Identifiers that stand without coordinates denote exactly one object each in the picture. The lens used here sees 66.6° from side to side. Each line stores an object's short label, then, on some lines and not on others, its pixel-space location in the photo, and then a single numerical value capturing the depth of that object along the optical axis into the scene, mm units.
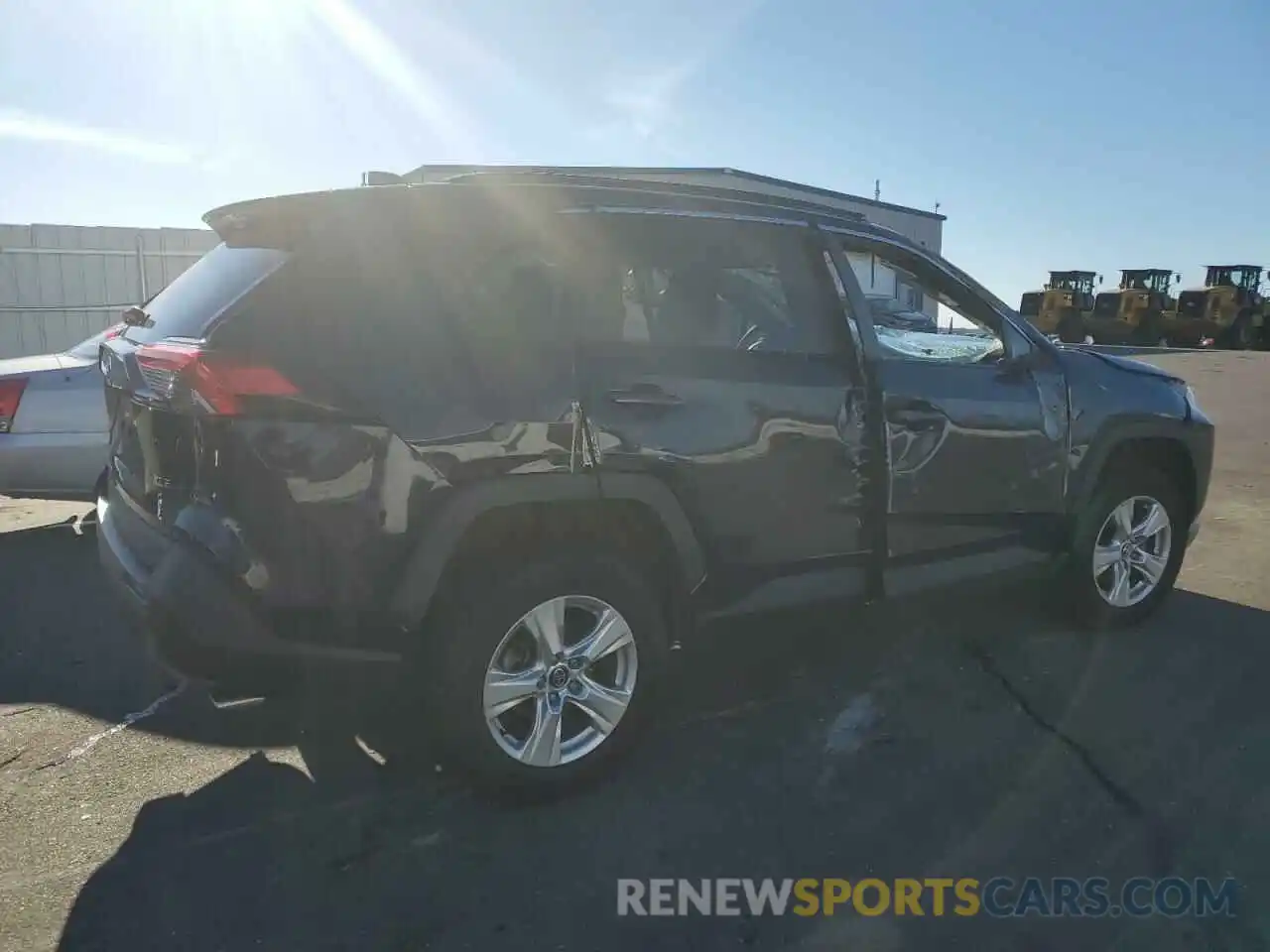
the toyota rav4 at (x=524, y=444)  2572
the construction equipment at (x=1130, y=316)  35531
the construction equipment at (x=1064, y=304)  35938
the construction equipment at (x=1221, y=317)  34562
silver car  5648
